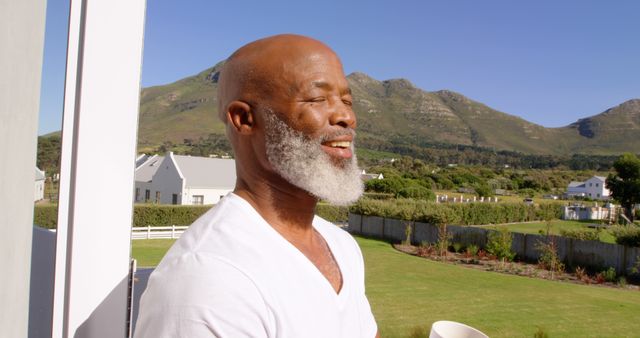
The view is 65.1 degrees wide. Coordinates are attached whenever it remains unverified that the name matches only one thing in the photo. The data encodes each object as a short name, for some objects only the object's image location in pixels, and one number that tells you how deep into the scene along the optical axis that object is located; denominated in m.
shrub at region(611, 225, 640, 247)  12.33
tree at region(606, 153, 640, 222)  34.00
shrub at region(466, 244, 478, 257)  14.75
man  0.86
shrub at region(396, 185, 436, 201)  31.95
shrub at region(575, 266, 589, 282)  11.75
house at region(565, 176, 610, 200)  61.92
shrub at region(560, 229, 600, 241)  13.73
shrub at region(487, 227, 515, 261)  13.74
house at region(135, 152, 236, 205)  24.73
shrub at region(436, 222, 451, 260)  15.16
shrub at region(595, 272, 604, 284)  11.54
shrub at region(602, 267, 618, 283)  11.64
